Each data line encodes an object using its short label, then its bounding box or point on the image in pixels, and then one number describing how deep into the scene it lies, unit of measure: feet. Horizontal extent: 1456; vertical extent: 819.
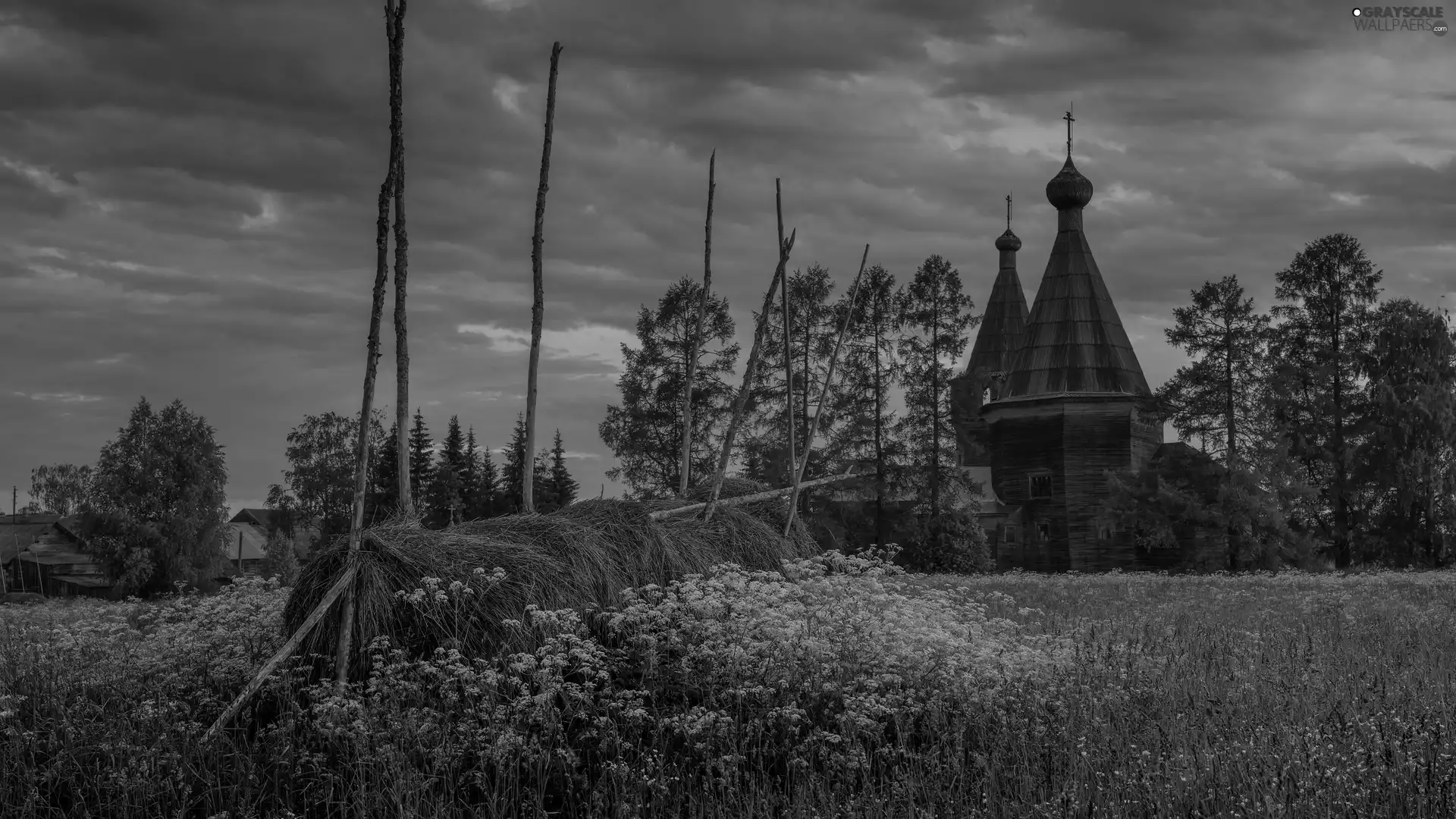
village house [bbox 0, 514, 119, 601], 192.34
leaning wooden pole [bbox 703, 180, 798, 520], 50.98
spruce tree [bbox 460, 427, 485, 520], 169.99
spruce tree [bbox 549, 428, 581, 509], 163.34
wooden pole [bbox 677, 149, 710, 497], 52.29
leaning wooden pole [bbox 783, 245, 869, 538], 49.83
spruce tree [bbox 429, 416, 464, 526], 161.09
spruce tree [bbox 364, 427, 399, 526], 146.82
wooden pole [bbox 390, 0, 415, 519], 35.01
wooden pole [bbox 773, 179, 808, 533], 53.82
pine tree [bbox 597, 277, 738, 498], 124.47
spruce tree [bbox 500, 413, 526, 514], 143.66
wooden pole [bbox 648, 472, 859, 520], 38.99
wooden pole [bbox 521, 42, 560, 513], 46.70
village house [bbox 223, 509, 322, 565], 189.98
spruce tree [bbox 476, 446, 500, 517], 166.50
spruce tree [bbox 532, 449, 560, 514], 152.91
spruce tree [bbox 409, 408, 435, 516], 158.70
